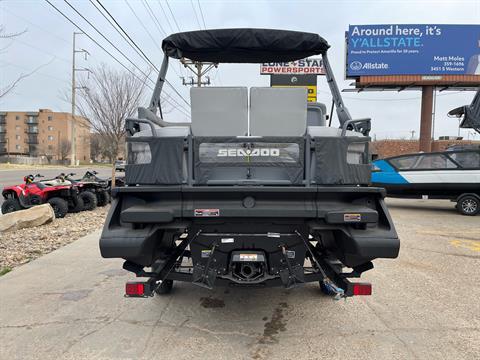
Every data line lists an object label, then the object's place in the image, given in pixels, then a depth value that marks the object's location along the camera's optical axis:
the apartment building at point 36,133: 106.31
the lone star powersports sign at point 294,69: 17.20
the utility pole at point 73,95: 24.61
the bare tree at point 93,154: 102.44
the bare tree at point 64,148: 97.06
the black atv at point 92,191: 11.32
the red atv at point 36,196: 10.23
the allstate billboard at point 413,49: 23.03
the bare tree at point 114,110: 14.23
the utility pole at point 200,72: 23.02
